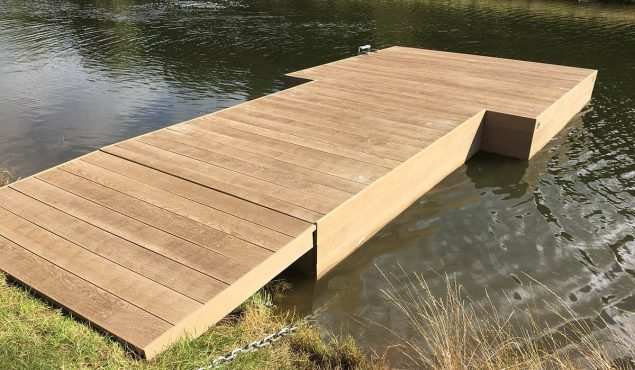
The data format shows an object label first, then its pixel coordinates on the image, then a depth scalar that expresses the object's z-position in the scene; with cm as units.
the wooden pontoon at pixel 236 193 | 297
